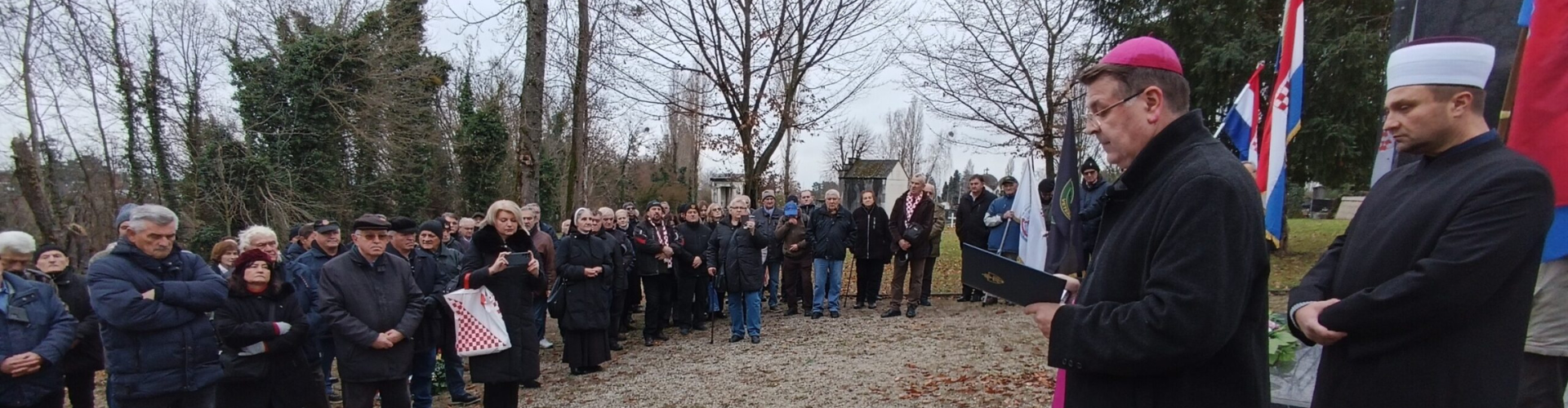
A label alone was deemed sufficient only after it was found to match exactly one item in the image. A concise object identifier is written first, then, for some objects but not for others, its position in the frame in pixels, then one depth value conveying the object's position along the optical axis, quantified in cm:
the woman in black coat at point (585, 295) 766
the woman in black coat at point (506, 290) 551
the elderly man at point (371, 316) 489
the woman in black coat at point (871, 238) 1076
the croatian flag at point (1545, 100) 281
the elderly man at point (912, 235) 1041
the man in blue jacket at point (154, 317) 431
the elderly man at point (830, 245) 1051
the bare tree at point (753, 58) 1788
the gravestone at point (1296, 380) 403
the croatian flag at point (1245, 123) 596
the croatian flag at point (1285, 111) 527
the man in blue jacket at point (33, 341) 449
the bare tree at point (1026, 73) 1709
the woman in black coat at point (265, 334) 461
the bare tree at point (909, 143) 6247
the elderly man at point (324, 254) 660
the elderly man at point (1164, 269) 166
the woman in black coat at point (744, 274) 927
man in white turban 199
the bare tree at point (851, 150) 4487
